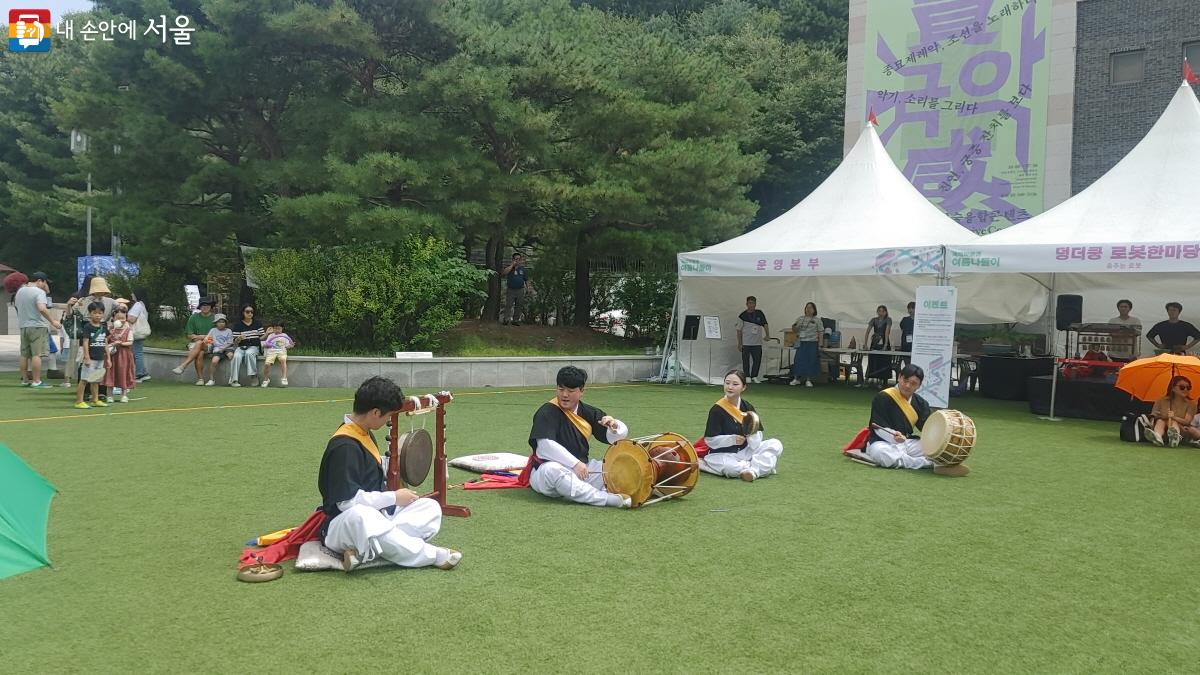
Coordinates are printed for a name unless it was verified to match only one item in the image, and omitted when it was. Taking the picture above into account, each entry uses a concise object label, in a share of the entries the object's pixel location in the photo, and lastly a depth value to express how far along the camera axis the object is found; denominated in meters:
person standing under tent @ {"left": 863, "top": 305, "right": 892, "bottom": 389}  16.72
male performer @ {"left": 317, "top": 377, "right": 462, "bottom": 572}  4.91
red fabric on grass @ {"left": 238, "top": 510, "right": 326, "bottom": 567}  5.14
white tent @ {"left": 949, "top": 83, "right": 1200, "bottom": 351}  11.33
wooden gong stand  5.55
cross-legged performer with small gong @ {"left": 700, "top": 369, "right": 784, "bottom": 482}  7.88
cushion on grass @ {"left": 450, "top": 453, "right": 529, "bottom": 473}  8.16
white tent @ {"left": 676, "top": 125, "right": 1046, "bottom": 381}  13.91
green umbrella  4.89
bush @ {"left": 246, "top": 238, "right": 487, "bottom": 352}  16.02
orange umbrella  9.76
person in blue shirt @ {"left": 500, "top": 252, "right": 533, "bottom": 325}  19.11
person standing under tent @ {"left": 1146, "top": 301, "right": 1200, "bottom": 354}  13.25
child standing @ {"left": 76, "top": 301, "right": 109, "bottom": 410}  11.77
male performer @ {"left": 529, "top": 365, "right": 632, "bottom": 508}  6.76
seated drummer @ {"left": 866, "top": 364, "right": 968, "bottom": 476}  8.47
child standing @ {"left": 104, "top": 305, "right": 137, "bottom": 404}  12.19
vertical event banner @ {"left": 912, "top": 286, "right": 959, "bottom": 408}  12.38
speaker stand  12.48
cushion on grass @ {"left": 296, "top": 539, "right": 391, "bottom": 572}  5.05
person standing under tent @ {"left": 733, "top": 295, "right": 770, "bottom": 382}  16.84
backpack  10.37
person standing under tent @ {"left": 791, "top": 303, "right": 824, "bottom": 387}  16.55
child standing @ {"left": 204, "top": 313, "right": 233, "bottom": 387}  15.01
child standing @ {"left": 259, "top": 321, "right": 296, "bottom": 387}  14.73
